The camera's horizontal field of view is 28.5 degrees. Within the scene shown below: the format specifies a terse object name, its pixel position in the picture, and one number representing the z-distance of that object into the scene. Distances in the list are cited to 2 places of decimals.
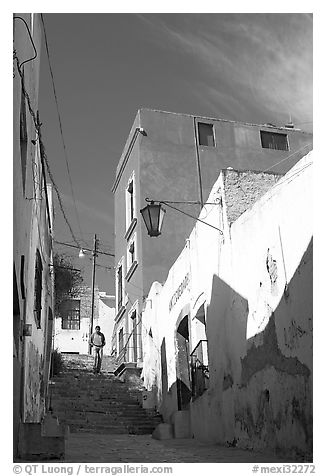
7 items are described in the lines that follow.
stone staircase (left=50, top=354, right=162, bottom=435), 15.20
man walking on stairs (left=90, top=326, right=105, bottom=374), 21.27
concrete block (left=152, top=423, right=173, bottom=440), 13.51
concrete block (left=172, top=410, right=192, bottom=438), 13.74
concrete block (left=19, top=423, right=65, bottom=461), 7.59
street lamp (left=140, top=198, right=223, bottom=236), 11.91
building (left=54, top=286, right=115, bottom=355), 37.43
